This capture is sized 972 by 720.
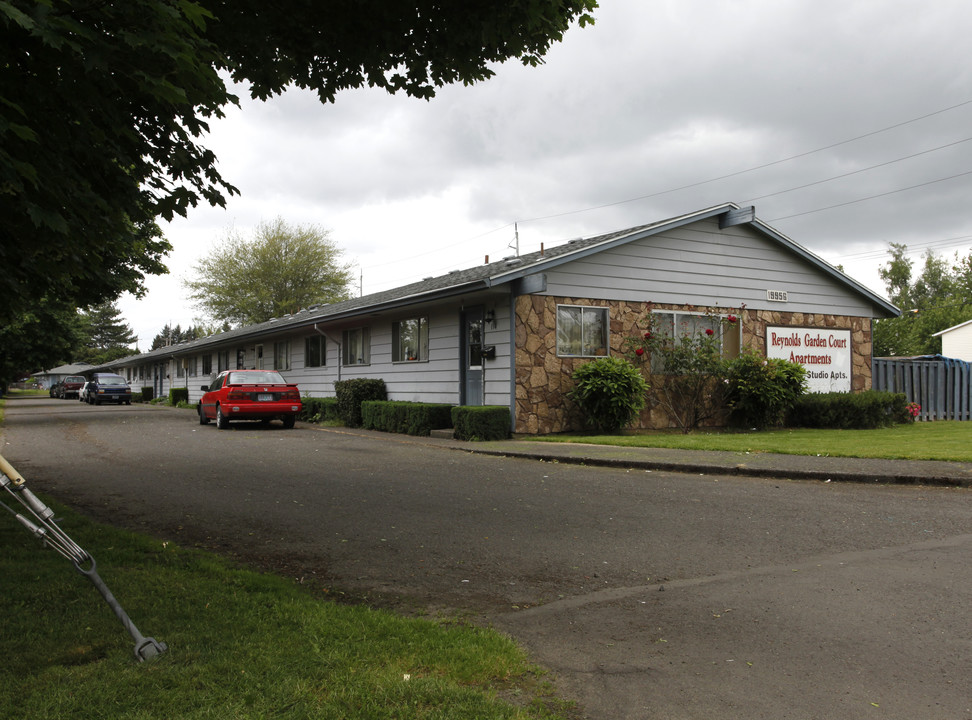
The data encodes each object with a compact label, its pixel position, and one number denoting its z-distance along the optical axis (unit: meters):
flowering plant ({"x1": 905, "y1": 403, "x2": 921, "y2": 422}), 18.63
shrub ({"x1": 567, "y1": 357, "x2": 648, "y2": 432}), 14.73
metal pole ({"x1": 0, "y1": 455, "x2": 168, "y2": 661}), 3.27
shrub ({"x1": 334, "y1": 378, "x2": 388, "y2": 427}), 19.68
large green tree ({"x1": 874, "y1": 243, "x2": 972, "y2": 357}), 61.25
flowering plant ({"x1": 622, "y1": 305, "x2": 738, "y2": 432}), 16.36
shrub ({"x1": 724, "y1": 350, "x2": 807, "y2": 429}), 16.34
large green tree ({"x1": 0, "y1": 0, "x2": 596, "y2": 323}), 4.03
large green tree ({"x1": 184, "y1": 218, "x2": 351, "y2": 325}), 59.75
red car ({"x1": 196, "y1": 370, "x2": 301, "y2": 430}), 18.91
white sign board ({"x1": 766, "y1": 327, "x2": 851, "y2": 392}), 18.45
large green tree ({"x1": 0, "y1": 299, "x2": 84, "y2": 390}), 25.44
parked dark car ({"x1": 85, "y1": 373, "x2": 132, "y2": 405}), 41.47
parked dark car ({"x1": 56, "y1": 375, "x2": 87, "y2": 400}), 60.25
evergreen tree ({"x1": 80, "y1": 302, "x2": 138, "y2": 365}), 111.94
